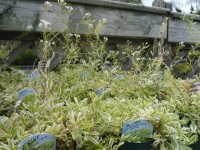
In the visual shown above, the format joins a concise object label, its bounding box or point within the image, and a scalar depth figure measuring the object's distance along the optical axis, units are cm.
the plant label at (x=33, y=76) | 132
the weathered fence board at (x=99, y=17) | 165
